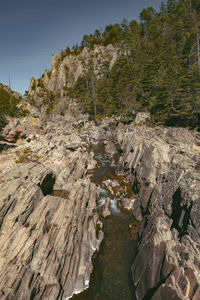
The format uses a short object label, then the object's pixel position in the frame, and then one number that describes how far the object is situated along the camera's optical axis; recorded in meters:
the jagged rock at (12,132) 27.84
